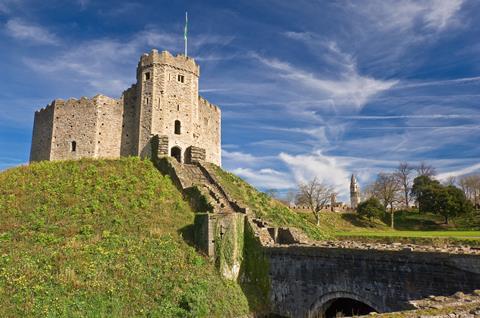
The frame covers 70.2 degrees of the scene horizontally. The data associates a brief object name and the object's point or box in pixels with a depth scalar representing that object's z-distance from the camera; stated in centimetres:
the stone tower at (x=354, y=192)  10919
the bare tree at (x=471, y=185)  7733
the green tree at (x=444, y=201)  5181
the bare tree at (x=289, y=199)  10179
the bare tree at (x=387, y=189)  5831
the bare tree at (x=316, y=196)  5457
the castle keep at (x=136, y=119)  3509
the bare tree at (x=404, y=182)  6759
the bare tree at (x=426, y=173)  7162
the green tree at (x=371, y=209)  5497
